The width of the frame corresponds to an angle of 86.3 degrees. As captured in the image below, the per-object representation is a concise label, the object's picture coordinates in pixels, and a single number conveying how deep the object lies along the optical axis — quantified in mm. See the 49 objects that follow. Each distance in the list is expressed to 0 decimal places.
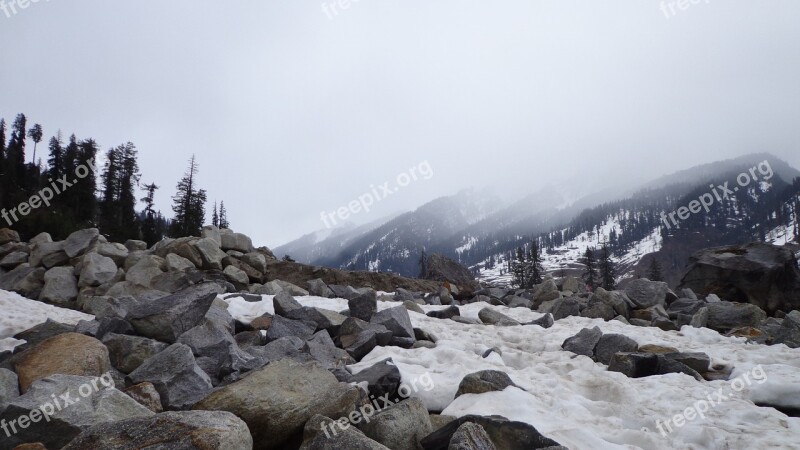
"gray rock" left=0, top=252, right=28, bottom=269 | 21828
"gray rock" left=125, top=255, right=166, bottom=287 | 18312
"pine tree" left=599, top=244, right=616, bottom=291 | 55166
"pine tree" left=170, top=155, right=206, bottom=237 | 48344
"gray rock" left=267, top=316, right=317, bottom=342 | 8477
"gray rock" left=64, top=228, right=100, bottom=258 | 21281
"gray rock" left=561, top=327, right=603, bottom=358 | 8523
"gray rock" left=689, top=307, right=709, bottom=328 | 11141
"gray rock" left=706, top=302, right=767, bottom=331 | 11438
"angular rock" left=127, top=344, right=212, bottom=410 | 5230
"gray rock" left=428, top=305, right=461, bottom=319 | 12281
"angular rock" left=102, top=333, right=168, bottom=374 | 6602
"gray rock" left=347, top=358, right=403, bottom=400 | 6141
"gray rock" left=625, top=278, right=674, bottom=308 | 14180
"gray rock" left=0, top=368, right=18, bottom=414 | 5012
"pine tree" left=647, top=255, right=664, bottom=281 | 54000
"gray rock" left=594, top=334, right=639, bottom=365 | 8133
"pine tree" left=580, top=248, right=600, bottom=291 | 57959
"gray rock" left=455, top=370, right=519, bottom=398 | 5871
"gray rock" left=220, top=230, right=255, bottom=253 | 23906
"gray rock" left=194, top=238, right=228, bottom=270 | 20812
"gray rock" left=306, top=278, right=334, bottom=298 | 17083
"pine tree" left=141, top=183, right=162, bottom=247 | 53709
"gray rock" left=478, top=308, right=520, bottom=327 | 11586
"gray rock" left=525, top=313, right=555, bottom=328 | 11234
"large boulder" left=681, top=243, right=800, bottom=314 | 22172
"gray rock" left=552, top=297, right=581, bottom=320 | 12944
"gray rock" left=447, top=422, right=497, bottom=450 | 3893
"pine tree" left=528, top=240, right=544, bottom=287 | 57181
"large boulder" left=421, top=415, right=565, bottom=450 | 4363
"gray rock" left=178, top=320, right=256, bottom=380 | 6270
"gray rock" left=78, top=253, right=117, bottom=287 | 18641
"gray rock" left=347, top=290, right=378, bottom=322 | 10445
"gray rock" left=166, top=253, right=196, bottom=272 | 19312
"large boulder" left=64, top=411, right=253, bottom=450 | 3223
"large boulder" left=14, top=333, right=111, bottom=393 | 5684
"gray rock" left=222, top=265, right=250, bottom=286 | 20278
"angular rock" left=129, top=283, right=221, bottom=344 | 7434
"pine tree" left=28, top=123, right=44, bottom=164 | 91062
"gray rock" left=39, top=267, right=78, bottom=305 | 18031
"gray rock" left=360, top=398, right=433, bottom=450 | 4336
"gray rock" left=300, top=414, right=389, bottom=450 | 3711
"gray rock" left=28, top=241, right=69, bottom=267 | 21172
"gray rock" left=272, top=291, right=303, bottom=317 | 9875
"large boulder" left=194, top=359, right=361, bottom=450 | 4324
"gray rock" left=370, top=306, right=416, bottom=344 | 9070
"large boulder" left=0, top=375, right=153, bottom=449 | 3959
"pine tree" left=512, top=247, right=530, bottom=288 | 57819
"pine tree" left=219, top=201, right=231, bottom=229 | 71300
